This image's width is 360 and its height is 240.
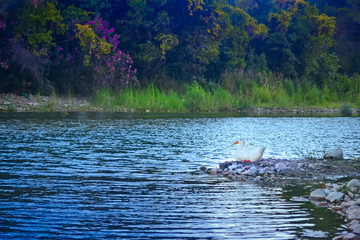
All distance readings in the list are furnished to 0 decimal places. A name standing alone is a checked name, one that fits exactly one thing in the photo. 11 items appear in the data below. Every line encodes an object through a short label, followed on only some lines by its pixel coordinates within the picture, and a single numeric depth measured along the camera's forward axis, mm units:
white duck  19187
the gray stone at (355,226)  10684
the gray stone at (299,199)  14117
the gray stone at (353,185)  14422
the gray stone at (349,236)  10322
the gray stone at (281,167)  18262
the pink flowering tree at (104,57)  54156
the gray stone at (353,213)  11869
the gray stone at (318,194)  14148
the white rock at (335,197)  13782
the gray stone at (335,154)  21391
